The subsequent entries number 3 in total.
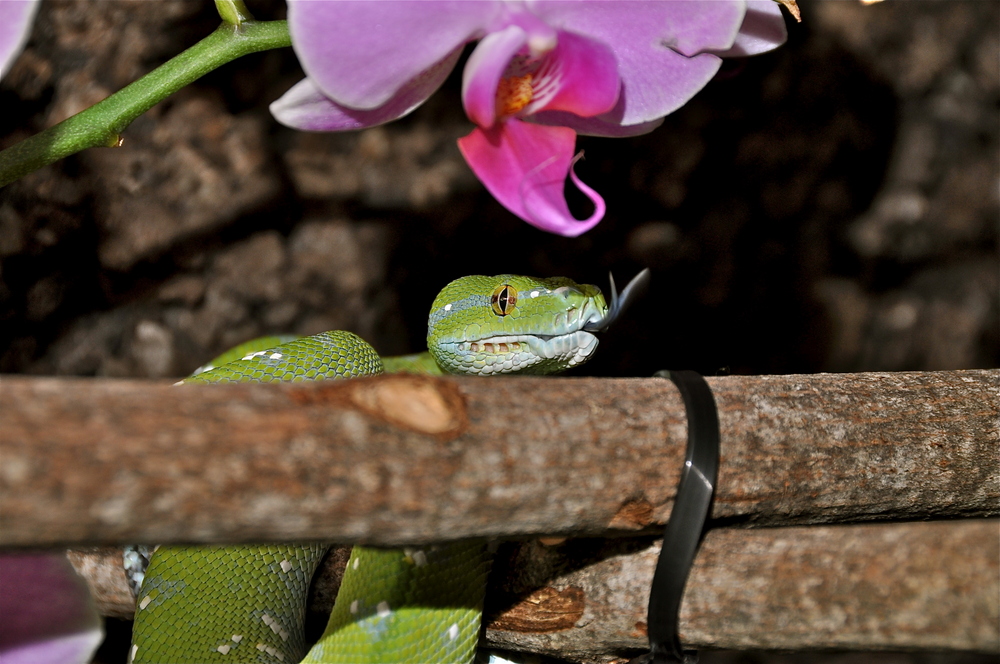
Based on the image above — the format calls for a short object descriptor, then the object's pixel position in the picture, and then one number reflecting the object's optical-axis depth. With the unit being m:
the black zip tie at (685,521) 0.76
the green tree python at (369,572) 0.79
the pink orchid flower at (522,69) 0.74
